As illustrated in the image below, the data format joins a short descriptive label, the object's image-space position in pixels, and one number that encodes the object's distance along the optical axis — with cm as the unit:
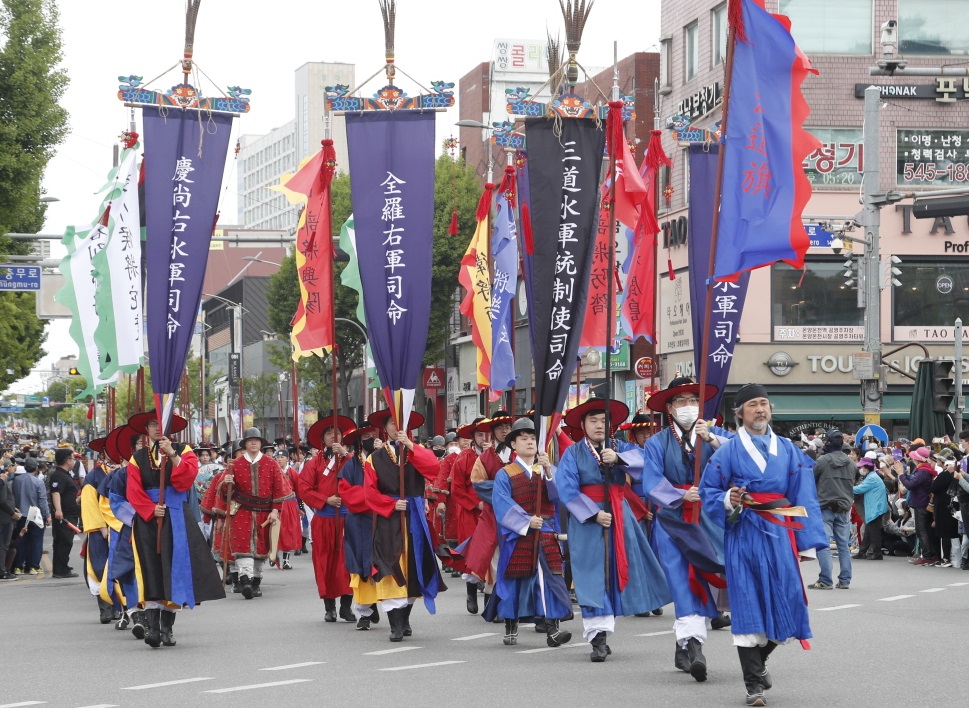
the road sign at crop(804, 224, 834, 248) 3109
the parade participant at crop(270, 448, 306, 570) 1934
